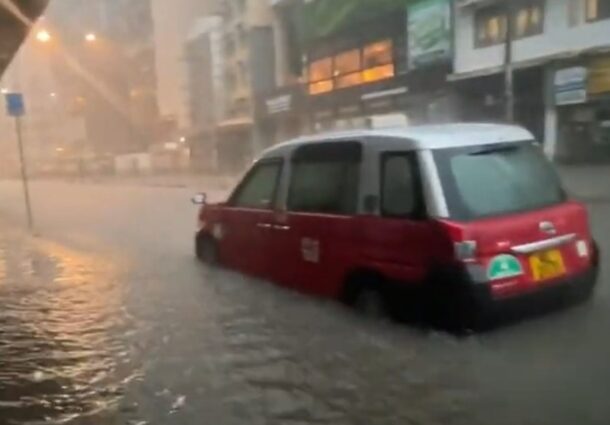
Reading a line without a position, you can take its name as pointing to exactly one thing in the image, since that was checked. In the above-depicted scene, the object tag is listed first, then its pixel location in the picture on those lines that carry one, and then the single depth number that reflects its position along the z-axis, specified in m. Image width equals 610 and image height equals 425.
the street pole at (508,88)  17.29
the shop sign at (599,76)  18.89
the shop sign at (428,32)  23.50
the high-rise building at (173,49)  45.71
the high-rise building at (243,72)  36.62
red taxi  4.78
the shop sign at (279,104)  32.88
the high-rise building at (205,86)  40.53
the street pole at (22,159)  14.02
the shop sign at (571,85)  19.50
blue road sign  14.03
